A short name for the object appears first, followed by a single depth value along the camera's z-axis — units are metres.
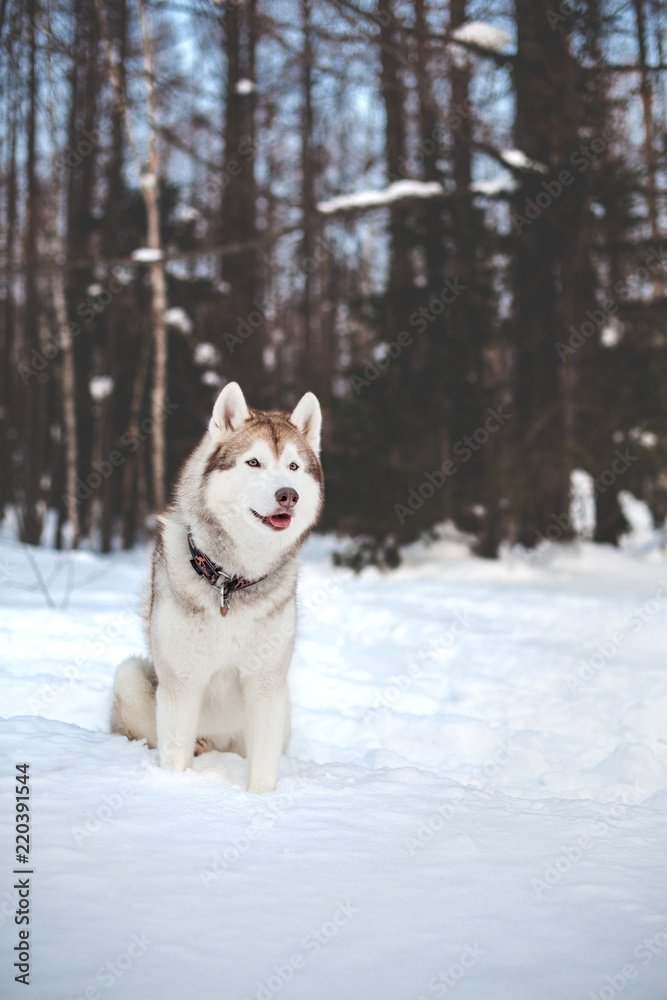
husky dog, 2.80
